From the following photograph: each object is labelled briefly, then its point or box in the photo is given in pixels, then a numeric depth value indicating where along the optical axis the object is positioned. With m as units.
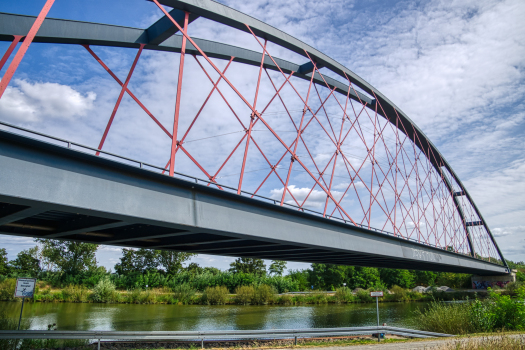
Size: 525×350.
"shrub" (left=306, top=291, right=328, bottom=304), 45.91
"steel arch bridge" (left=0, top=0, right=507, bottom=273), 10.61
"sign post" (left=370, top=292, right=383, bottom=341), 16.16
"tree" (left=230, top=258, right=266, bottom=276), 72.38
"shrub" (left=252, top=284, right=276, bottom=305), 42.47
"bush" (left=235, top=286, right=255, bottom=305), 42.34
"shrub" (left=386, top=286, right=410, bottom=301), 52.44
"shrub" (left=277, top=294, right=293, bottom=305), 43.82
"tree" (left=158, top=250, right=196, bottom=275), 65.75
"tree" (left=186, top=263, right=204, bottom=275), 75.26
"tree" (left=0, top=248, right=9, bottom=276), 63.41
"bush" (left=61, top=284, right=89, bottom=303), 39.97
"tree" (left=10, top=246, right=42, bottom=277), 65.25
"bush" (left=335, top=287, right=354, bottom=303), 47.59
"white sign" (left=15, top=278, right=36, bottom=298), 13.16
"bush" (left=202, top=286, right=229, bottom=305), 41.59
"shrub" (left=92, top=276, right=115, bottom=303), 40.41
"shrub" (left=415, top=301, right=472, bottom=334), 17.03
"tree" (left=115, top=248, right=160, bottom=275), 67.56
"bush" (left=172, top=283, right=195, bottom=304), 42.06
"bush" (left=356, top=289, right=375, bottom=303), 49.38
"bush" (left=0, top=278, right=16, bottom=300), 35.75
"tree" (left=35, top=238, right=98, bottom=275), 56.44
